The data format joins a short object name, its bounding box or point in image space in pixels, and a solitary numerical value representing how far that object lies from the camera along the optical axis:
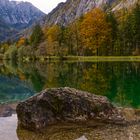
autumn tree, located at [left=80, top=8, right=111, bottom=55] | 59.19
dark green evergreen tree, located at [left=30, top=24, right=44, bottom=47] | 77.19
